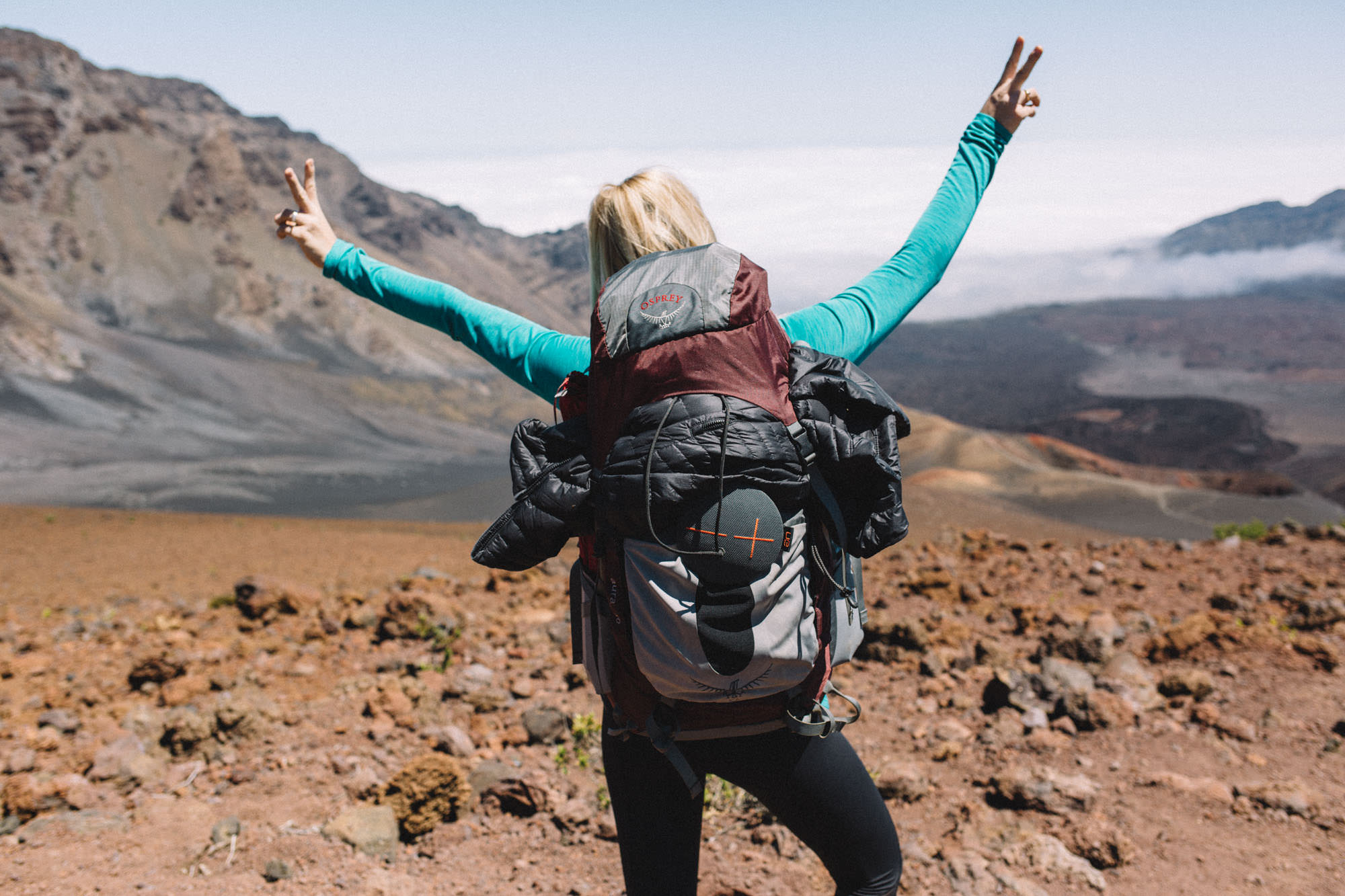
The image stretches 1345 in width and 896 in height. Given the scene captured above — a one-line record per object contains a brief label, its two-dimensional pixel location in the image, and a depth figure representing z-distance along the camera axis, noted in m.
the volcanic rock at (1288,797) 2.91
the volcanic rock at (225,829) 2.73
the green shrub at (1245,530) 10.12
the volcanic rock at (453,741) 3.49
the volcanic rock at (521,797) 3.03
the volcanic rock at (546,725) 3.61
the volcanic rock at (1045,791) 3.04
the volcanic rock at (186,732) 3.42
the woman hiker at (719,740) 1.45
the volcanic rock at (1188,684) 3.86
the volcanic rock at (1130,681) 3.85
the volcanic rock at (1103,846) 2.70
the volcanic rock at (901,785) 3.19
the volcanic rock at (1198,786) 3.03
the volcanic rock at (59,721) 3.73
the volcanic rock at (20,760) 3.29
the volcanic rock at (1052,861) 2.62
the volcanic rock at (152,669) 4.34
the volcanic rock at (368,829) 2.78
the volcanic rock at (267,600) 5.80
